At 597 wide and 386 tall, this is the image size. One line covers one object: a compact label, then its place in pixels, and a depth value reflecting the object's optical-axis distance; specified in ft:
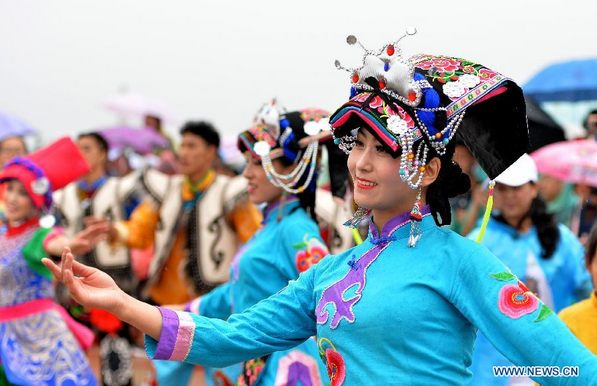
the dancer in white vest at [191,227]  23.38
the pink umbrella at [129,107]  45.14
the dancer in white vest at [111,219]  24.89
